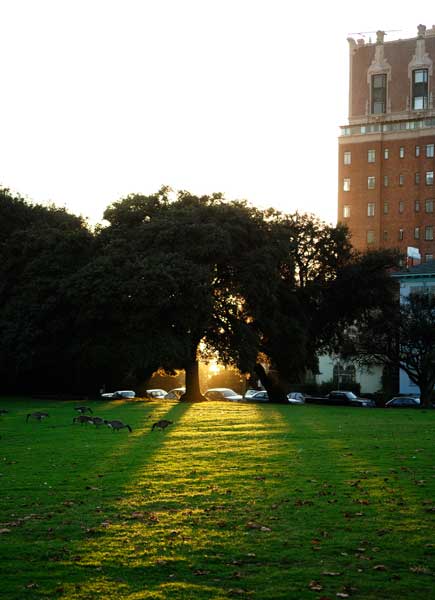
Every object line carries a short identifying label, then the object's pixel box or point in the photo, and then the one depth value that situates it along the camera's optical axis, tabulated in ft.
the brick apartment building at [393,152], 400.67
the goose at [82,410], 125.75
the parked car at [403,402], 224.12
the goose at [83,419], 106.44
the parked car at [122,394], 233.88
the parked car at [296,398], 233.35
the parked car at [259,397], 225.56
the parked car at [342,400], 224.94
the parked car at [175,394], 244.83
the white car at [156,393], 267.90
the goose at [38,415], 113.09
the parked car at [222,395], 226.58
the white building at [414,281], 277.44
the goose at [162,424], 97.19
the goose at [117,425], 94.85
